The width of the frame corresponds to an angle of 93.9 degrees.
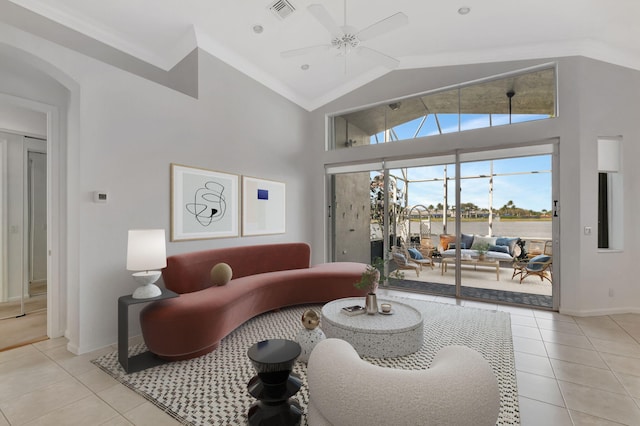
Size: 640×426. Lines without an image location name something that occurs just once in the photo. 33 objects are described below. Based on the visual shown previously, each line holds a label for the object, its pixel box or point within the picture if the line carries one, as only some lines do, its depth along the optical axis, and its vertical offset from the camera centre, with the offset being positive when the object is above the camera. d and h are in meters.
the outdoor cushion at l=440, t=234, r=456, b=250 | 5.20 -0.48
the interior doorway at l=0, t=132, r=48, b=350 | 4.17 -0.09
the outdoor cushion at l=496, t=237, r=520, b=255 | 4.85 -0.49
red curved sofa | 2.73 -0.92
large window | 4.51 +1.77
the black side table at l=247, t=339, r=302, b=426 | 1.86 -1.16
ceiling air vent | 3.58 +2.50
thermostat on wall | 3.09 +0.19
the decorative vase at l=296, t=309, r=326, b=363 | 2.70 -1.13
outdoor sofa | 4.91 -0.57
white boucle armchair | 1.11 -0.72
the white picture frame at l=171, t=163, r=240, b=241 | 3.85 +0.14
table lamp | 2.76 -0.40
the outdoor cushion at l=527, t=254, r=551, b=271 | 4.63 -0.79
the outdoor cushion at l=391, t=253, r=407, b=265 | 5.80 -0.86
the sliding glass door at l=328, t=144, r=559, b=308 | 4.62 -0.15
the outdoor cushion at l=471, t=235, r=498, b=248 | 4.98 -0.47
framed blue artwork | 4.86 +0.12
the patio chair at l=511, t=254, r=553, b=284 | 4.62 -0.88
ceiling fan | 2.80 +1.84
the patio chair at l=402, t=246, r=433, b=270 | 5.64 -0.82
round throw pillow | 3.65 -0.75
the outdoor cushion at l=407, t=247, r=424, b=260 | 5.76 -0.79
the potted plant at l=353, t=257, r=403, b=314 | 3.16 -0.74
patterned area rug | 2.11 -1.38
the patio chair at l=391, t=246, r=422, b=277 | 5.77 -0.90
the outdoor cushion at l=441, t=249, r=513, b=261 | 5.04 -0.71
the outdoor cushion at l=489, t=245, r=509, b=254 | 4.97 -0.60
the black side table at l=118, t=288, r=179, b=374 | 2.64 -1.20
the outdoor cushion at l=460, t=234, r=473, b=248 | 5.10 -0.49
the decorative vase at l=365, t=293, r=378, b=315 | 3.14 -0.97
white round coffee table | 2.78 -1.13
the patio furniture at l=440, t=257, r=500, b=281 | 5.16 -0.86
